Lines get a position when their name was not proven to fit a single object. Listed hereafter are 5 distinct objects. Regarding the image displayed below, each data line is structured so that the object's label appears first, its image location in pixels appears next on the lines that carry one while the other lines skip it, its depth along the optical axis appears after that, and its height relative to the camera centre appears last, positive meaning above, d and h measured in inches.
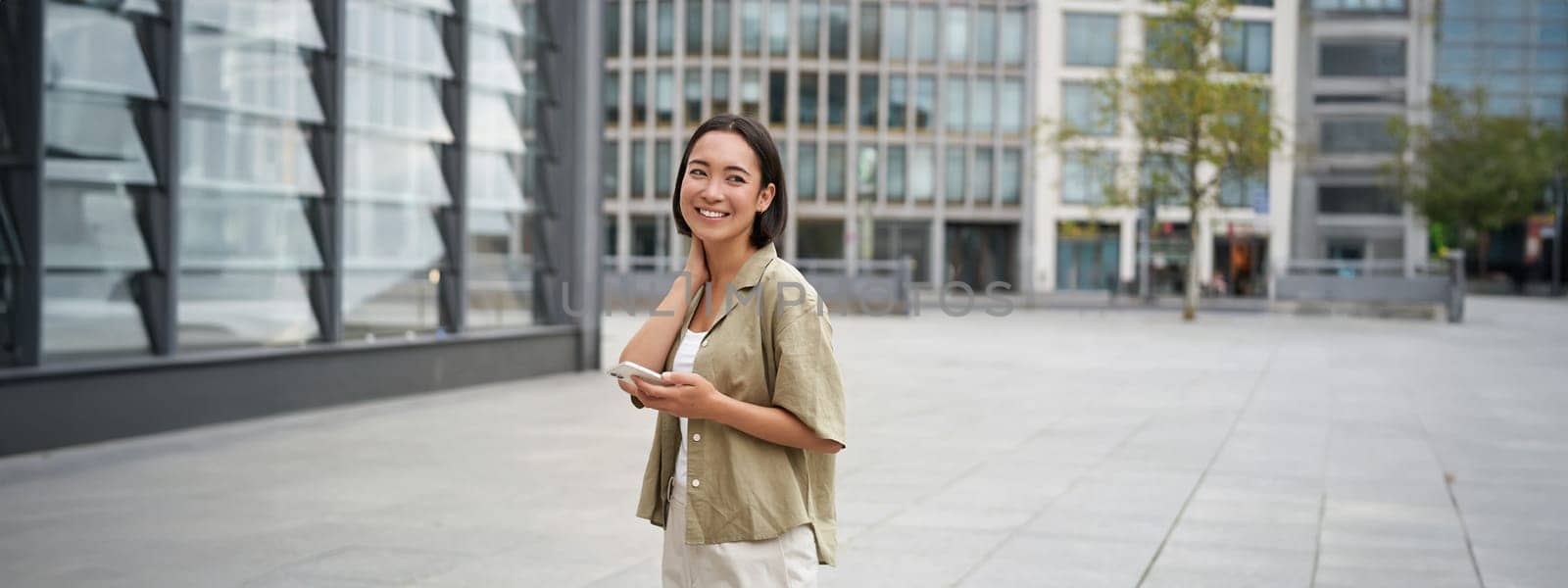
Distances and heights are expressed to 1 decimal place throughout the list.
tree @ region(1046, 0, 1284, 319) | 1449.3 +154.8
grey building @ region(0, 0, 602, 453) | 397.7 +14.8
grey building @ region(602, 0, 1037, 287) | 2517.2 +260.0
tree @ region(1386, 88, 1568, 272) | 2714.1 +195.8
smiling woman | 113.3 -8.9
